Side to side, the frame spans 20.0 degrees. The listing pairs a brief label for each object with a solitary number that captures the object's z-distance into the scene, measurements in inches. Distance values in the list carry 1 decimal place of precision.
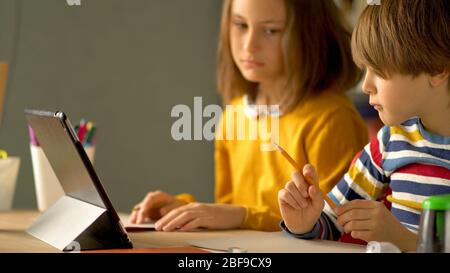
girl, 85.4
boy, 68.8
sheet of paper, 65.7
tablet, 65.3
